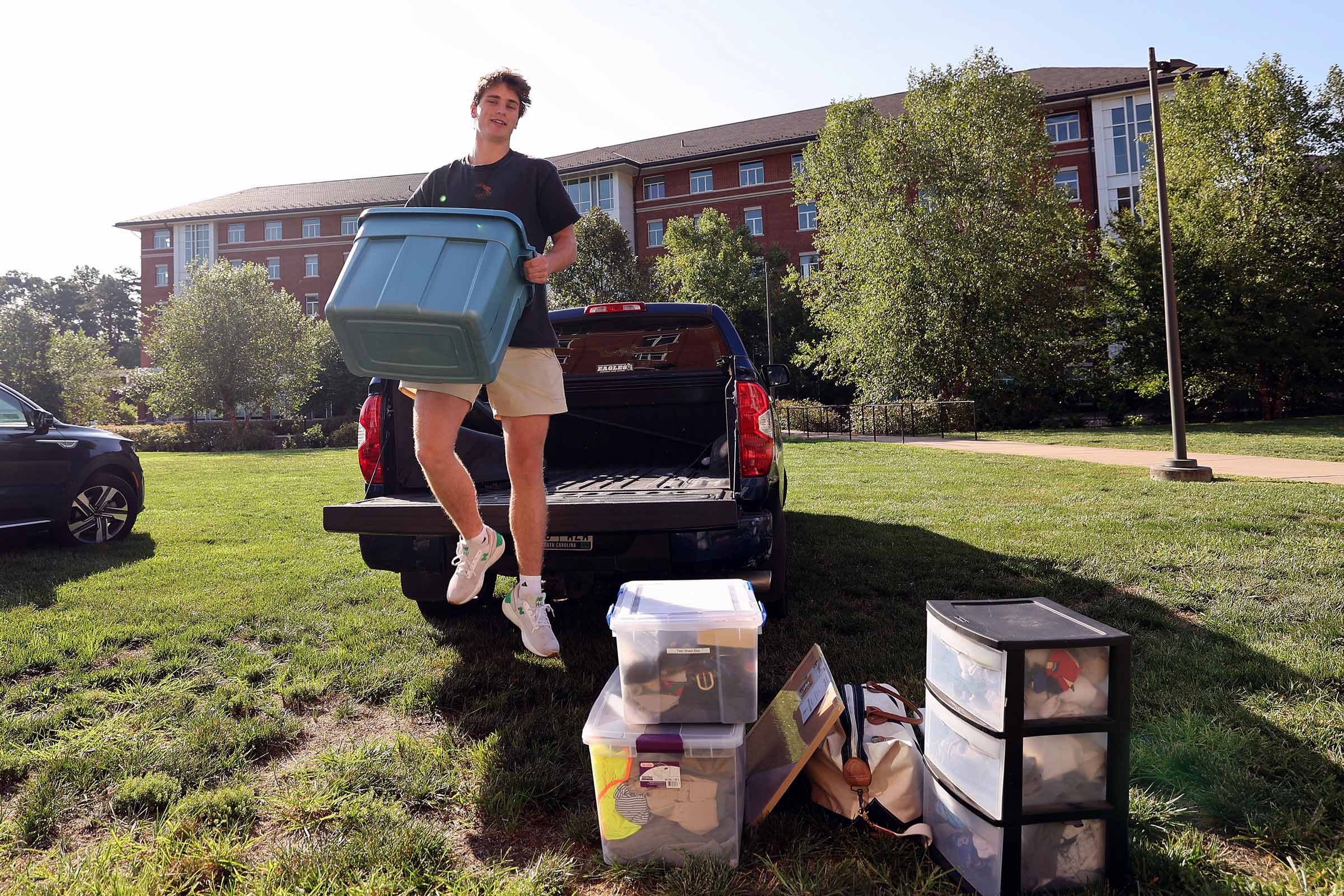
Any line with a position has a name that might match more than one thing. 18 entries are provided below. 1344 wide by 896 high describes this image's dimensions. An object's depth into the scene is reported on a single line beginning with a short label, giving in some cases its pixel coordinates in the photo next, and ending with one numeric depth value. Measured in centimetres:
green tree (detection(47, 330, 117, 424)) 3919
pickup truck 324
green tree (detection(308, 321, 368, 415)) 4447
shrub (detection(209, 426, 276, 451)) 3100
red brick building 3803
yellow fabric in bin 188
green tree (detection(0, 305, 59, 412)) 4044
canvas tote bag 200
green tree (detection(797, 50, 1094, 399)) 2656
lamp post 974
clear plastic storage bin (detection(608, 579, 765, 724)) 193
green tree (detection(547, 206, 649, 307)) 3778
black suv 597
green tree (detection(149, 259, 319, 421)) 3328
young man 295
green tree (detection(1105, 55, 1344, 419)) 2500
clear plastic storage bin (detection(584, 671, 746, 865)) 186
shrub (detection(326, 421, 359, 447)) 3128
